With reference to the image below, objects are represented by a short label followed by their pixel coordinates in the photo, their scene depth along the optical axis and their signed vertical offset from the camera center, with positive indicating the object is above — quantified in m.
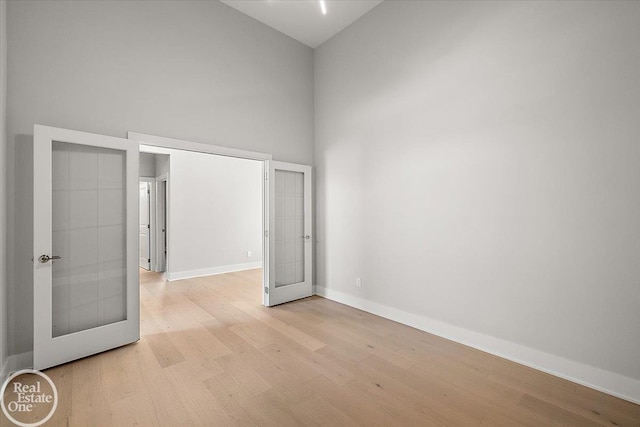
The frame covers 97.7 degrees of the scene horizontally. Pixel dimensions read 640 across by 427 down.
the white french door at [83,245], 2.42 -0.27
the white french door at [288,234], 4.16 -0.30
